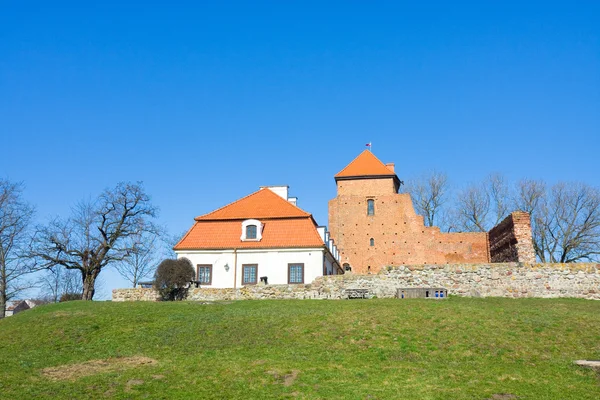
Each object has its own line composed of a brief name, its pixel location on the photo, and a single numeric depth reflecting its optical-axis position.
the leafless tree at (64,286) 54.22
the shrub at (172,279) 26.27
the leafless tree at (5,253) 32.72
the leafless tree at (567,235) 39.16
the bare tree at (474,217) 45.03
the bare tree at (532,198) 42.69
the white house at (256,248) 28.12
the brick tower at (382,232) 38.63
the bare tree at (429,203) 48.06
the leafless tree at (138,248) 32.16
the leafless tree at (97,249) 30.92
